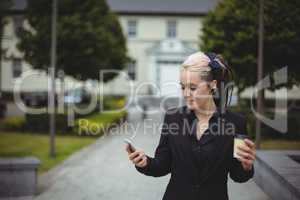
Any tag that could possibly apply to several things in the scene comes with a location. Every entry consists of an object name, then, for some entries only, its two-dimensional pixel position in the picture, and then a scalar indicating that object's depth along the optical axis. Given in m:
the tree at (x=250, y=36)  9.77
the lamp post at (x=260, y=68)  10.69
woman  2.90
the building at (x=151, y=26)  42.41
